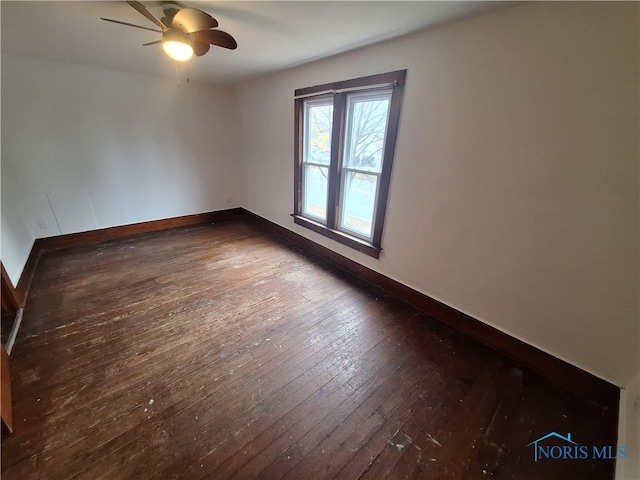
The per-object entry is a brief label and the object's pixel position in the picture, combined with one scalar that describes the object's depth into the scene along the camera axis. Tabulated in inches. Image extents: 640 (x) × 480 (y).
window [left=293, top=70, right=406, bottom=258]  86.9
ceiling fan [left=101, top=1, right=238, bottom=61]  56.0
